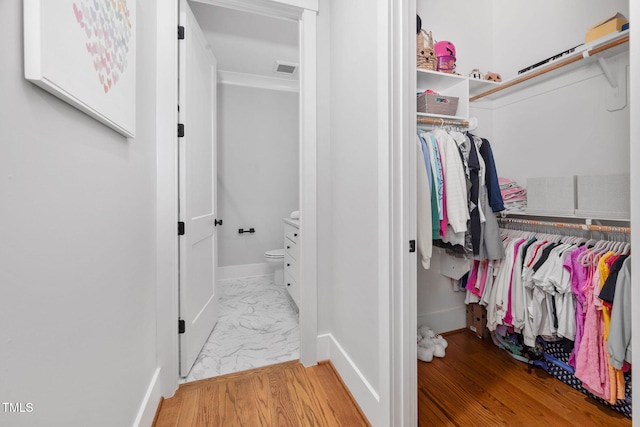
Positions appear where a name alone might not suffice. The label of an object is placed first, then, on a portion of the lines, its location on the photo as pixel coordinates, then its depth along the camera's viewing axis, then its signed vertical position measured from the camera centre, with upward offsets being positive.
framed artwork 0.57 +0.42
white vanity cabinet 2.35 -0.39
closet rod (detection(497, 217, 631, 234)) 1.38 -0.07
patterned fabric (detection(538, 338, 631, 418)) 1.53 -0.88
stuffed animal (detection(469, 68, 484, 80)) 2.05 +1.05
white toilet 3.15 -0.60
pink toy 1.89 +1.08
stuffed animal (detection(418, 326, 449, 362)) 1.84 -0.91
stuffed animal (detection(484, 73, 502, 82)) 2.07 +1.04
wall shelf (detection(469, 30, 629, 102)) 1.44 +0.91
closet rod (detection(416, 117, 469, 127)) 1.80 +0.62
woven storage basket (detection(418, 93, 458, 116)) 1.80 +0.73
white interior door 1.61 +0.17
